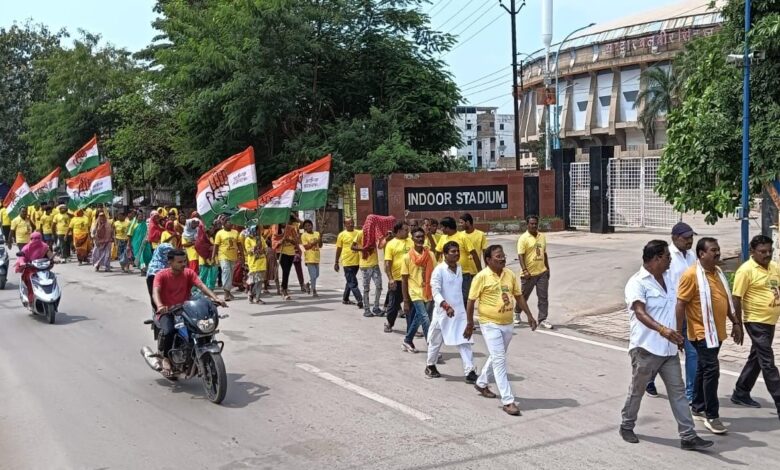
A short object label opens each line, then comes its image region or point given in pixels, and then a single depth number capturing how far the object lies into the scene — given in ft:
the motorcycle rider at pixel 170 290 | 27.12
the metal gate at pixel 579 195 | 91.45
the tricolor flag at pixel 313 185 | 50.75
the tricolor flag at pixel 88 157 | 77.66
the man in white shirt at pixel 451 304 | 26.89
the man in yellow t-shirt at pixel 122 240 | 66.80
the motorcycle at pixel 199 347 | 25.13
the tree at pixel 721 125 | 45.21
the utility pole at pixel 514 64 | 111.75
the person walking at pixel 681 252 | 23.95
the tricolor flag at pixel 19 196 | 77.92
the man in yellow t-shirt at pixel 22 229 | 67.92
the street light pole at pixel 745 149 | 42.83
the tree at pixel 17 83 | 177.17
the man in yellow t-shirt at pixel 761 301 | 22.35
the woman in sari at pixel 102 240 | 66.23
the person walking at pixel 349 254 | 44.29
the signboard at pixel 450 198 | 92.17
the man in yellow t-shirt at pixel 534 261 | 38.01
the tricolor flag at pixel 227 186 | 46.47
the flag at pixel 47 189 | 82.84
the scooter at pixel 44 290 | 41.37
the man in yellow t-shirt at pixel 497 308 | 23.70
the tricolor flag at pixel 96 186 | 70.69
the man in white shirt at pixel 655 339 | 19.86
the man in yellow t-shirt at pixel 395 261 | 36.52
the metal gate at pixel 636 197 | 85.10
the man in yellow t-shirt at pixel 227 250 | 48.11
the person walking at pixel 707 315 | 21.59
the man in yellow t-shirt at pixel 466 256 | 36.17
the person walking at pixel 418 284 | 32.09
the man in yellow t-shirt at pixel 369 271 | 42.52
